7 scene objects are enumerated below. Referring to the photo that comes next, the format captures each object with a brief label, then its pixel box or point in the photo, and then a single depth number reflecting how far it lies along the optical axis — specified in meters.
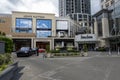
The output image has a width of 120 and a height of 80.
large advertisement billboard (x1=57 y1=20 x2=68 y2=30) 33.38
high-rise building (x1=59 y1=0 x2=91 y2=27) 58.21
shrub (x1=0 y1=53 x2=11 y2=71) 4.47
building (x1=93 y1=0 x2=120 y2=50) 25.61
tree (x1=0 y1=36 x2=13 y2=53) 6.51
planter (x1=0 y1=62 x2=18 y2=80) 3.04
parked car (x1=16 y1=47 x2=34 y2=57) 13.61
